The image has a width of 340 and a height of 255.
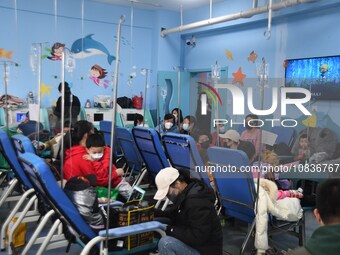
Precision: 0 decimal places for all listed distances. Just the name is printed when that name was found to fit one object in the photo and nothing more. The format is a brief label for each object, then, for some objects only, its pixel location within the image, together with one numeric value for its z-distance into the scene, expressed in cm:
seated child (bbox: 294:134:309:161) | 454
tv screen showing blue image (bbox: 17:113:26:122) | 609
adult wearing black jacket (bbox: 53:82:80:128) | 455
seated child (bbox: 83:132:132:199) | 300
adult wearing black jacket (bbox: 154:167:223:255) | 212
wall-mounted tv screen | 537
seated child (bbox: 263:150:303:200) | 305
